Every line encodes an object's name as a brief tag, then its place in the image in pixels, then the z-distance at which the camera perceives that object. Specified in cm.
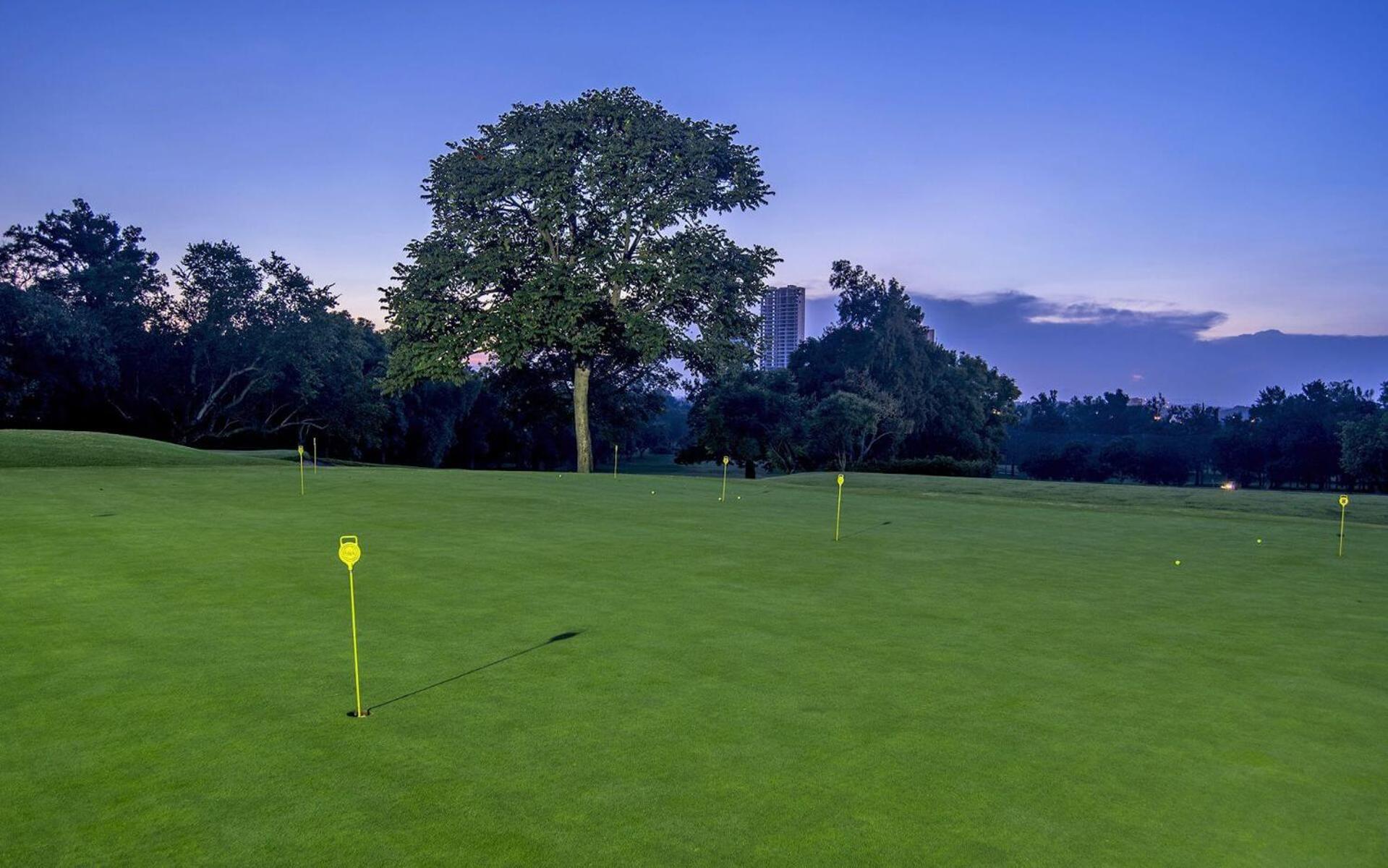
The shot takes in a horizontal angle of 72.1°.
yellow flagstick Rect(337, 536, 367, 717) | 652
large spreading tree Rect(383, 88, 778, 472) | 3981
